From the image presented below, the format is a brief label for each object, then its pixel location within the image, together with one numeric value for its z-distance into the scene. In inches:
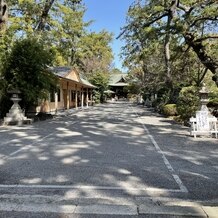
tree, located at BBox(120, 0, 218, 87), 421.3
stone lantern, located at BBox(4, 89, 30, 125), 476.2
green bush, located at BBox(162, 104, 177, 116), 651.7
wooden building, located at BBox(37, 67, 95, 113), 792.7
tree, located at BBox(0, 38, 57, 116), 512.0
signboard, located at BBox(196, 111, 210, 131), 349.0
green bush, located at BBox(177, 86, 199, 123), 494.8
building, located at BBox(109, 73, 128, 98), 2266.8
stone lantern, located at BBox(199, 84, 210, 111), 372.3
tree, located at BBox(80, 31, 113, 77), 1647.1
